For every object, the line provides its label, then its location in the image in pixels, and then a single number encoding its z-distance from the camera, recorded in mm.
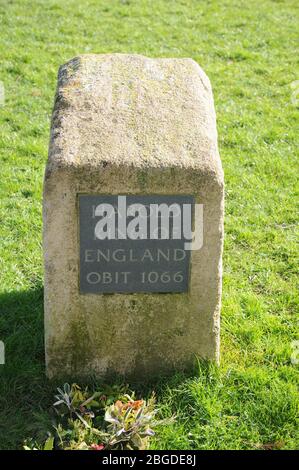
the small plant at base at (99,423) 3578
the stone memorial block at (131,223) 3580
